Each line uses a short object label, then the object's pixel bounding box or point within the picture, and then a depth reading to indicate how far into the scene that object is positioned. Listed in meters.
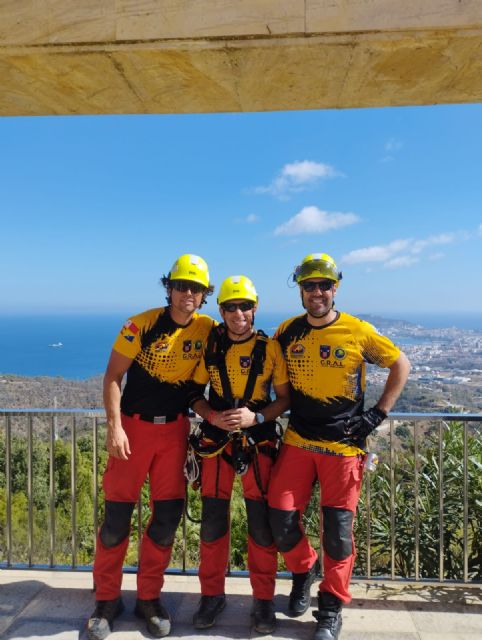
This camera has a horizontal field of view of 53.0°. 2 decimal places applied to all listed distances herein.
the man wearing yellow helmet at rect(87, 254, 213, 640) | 3.18
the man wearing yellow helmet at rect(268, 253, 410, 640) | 3.06
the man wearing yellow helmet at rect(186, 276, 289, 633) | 3.14
